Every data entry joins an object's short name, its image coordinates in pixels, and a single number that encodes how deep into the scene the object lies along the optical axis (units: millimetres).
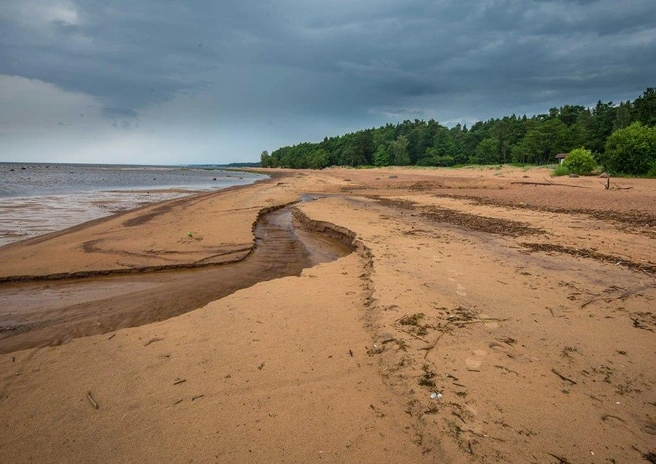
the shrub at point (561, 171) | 26656
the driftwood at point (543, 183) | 19342
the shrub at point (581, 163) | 25656
